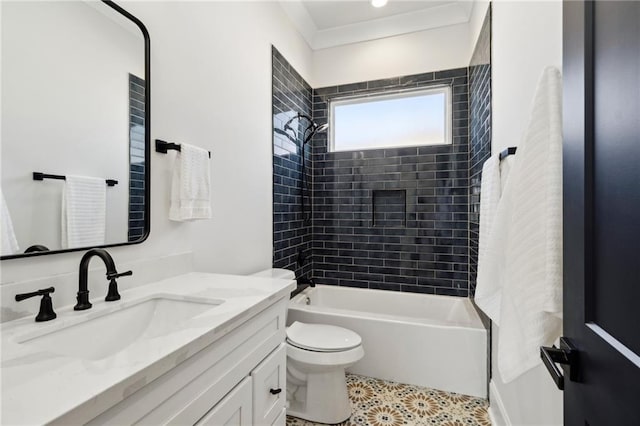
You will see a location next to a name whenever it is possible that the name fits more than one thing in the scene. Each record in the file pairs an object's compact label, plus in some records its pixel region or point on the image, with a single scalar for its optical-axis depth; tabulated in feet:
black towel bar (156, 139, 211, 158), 4.62
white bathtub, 6.80
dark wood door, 1.45
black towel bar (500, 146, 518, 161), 4.48
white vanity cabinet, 2.13
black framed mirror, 2.98
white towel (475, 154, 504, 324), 3.61
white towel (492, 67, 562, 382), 2.53
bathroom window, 9.68
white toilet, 5.83
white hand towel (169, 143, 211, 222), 4.73
